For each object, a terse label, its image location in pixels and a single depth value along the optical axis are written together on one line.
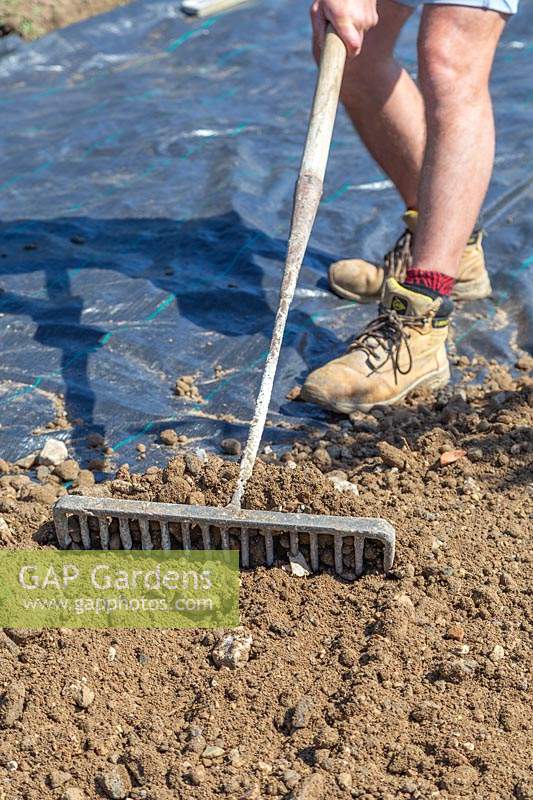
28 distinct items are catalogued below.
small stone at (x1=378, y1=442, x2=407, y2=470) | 5.35
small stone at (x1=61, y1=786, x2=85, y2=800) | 3.60
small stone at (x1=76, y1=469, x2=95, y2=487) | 5.40
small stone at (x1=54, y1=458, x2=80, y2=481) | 5.46
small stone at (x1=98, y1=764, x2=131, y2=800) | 3.64
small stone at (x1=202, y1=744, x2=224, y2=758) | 3.76
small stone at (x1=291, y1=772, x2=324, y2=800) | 3.53
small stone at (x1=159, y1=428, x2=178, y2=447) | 5.77
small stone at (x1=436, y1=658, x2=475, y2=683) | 3.97
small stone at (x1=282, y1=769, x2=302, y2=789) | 3.61
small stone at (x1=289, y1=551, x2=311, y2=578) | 4.41
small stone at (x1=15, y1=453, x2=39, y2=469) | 5.61
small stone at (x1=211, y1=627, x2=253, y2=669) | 4.11
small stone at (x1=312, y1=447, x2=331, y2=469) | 5.52
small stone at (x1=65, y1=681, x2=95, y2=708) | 3.95
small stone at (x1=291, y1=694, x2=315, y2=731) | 3.82
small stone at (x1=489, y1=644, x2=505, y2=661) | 4.08
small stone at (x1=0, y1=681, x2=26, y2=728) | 3.88
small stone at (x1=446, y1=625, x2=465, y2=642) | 4.17
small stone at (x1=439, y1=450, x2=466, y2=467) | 5.39
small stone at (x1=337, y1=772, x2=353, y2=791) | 3.58
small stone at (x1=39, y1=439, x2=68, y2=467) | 5.59
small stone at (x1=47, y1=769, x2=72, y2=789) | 3.67
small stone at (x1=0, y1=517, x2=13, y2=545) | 4.70
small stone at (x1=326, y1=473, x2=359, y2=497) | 5.04
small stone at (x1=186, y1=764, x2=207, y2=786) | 3.64
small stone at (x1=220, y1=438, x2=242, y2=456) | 5.66
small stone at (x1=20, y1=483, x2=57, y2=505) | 5.15
